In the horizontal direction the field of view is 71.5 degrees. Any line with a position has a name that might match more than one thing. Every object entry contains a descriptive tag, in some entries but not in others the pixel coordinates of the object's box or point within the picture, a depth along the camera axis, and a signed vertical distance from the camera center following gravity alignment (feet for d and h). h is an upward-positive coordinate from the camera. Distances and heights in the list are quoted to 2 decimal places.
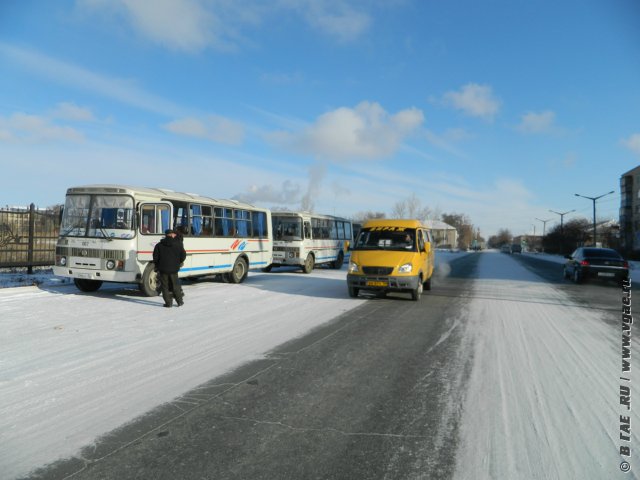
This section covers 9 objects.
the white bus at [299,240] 67.12 +0.98
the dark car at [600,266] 56.90 -2.68
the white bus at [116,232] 35.66 +1.19
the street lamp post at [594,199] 170.72 +18.33
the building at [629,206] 245.65 +23.29
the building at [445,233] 447.83 +13.32
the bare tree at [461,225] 473.18 +22.97
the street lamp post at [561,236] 241.04 +5.04
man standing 32.42 -1.22
